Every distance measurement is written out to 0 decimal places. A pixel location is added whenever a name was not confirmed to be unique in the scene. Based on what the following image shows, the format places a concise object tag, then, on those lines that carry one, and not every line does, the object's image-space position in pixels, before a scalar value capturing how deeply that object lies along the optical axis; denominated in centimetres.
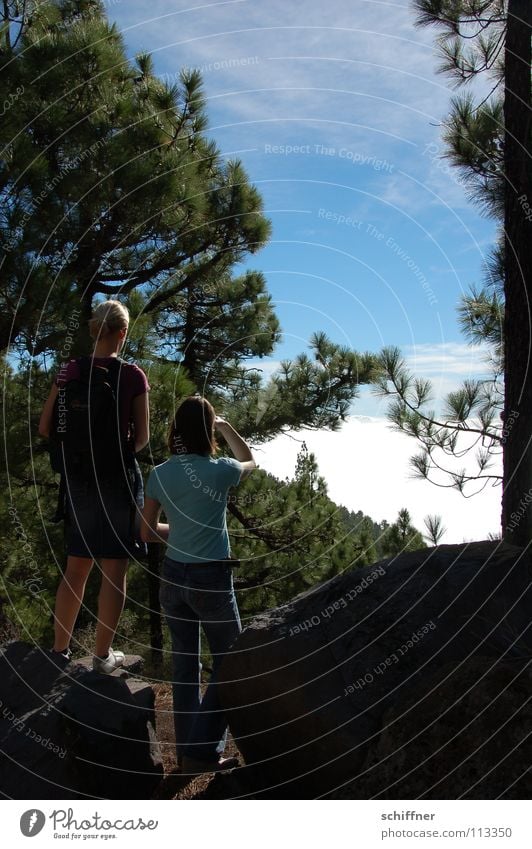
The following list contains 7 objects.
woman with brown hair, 360
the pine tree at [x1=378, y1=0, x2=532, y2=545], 603
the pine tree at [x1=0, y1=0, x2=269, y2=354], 739
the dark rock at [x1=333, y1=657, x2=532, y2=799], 284
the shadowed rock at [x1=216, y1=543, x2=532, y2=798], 304
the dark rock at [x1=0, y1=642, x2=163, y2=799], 337
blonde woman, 400
